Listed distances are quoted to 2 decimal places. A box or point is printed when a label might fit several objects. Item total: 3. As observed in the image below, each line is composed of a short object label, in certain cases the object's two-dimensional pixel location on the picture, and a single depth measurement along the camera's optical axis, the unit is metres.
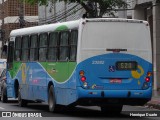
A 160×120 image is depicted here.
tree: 32.52
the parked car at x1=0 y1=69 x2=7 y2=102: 29.22
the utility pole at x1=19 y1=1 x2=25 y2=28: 53.59
